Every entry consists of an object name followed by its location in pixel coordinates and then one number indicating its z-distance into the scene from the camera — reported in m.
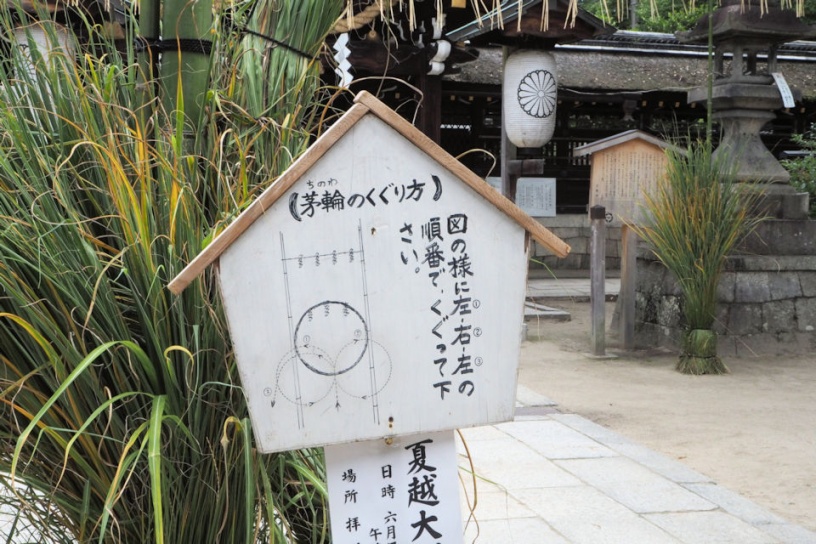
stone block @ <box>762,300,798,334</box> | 8.24
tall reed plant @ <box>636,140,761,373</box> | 7.16
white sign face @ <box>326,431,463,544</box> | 1.98
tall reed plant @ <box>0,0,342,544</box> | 1.87
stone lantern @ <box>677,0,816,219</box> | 8.25
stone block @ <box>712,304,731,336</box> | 8.20
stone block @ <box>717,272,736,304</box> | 8.20
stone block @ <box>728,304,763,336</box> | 8.19
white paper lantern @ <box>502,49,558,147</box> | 8.51
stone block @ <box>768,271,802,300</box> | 8.28
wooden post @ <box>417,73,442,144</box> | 8.58
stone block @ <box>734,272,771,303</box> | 8.19
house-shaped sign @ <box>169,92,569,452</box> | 1.83
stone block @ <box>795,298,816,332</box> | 8.38
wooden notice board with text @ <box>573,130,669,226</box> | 8.29
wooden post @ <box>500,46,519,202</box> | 9.23
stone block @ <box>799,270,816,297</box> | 8.41
